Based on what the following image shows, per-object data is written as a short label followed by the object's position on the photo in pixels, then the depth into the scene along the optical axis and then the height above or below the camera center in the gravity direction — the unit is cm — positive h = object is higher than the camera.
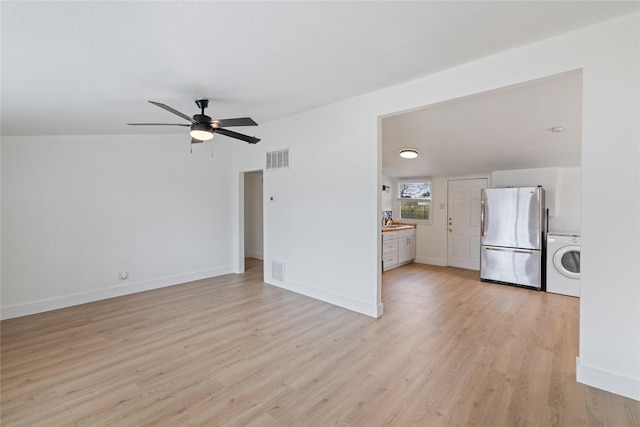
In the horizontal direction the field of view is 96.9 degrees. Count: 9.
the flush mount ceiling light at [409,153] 489 +94
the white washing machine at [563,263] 432 -88
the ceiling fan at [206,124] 292 +87
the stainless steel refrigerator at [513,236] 464 -51
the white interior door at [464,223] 604 -36
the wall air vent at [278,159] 455 +78
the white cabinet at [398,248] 589 -92
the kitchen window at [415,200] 685 +15
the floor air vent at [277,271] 473 -108
